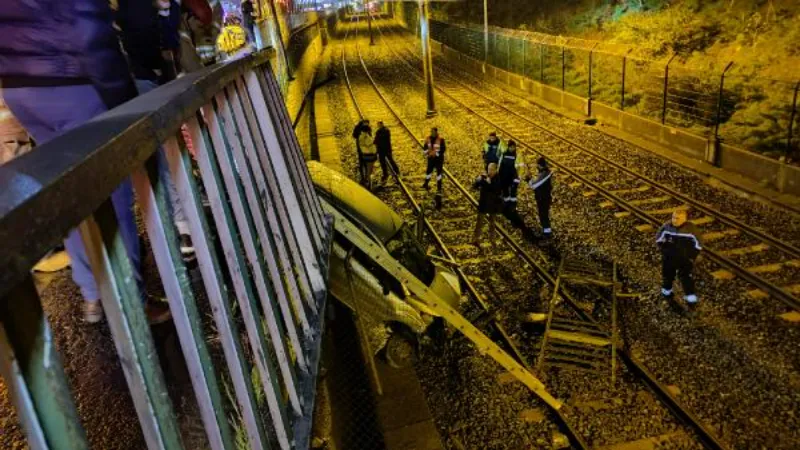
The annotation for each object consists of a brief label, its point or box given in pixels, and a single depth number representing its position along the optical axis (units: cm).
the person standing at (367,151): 1355
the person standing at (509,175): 1114
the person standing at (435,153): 1297
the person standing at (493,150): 1171
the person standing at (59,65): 253
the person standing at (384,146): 1395
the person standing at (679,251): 788
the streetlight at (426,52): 1988
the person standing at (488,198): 1050
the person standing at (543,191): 1045
